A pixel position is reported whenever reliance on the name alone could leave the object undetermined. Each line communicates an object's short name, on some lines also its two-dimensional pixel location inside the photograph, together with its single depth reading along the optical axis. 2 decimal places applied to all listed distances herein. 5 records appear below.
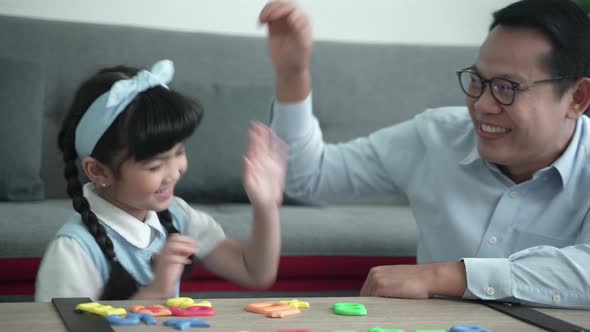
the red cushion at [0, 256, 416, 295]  2.23
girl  1.65
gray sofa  2.38
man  1.82
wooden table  1.39
